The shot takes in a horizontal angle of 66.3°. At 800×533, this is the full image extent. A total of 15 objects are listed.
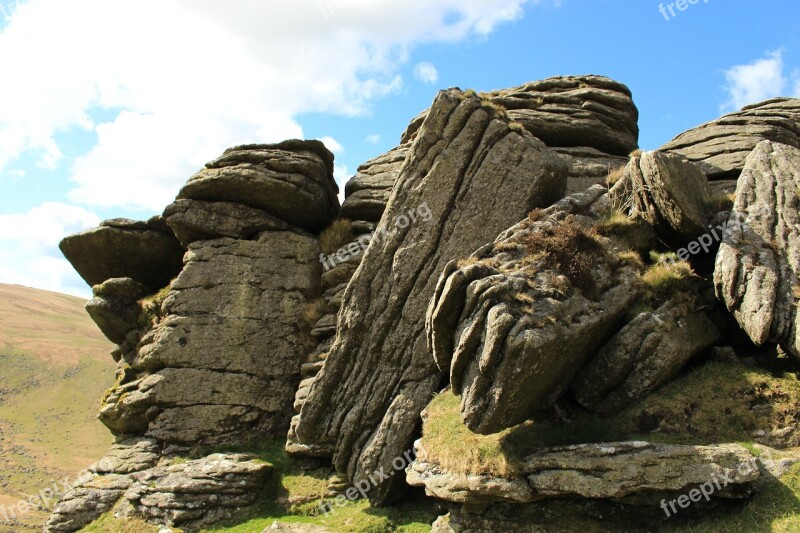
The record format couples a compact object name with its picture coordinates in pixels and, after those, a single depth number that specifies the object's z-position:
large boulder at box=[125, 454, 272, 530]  22.50
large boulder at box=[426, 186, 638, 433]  16.52
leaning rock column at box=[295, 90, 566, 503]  22.14
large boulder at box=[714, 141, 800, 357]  17.84
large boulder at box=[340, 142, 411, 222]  30.37
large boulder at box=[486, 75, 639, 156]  30.86
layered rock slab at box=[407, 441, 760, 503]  14.92
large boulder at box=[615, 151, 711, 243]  21.42
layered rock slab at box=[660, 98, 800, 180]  28.19
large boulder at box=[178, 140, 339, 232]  29.23
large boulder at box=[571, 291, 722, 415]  18.53
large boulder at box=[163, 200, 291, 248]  29.59
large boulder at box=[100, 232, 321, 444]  26.44
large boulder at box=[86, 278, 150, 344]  30.36
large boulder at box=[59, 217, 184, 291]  32.16
